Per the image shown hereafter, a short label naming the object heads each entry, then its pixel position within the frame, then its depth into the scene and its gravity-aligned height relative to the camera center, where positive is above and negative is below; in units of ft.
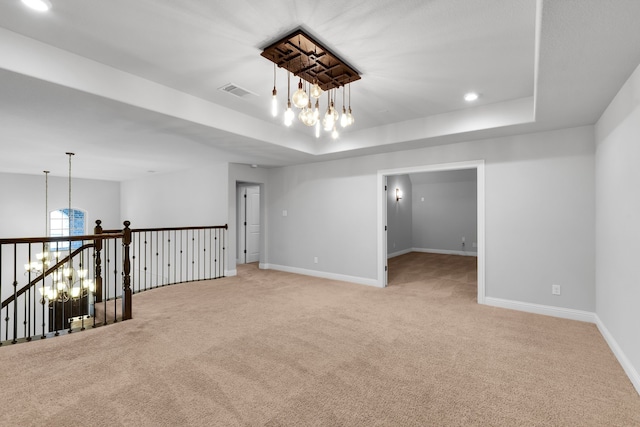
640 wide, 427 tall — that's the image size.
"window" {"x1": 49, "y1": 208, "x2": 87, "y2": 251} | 27.22 -1.09
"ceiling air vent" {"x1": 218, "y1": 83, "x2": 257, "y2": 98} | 10.35 +4.51
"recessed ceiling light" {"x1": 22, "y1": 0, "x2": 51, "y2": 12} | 6.17 +4.48
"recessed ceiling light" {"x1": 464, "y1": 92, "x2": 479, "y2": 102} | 11.02 +4.50
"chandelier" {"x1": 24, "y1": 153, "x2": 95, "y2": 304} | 14.10 -4.04
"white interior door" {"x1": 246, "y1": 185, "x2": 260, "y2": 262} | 26.66 -1.05
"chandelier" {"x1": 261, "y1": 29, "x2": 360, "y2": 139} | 7.76 +4.41
